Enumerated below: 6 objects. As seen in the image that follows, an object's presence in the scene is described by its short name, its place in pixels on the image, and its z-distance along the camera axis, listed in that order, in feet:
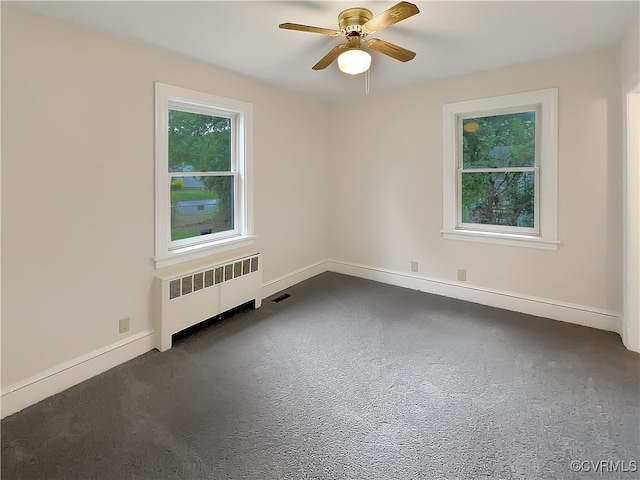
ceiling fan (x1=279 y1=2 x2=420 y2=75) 6.72
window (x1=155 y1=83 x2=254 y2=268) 9.49
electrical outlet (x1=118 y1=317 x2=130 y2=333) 8.76
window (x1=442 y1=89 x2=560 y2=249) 10.80
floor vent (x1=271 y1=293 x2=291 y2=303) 12.92
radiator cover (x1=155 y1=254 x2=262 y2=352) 9.33
